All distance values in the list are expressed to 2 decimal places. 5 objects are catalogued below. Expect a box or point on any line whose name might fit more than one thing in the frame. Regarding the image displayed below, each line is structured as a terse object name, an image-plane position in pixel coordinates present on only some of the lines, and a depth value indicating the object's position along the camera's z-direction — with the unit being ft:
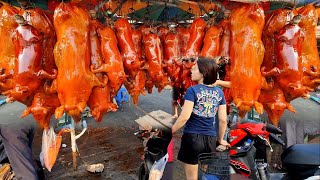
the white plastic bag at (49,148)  8.46
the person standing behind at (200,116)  5.64
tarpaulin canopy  8.81
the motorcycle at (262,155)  4.25
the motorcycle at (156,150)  7.02
